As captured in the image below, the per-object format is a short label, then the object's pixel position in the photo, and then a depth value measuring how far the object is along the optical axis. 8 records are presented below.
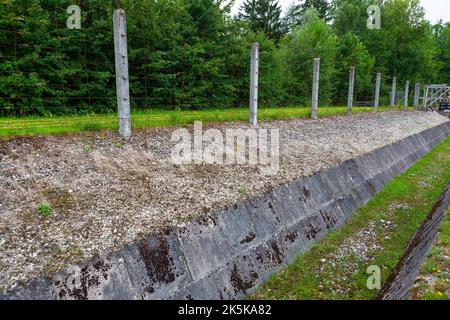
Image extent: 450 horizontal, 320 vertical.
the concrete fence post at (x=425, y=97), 35.81
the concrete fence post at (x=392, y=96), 28.31
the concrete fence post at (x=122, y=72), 6.99
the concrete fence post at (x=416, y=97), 34.88
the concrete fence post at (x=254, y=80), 10.97
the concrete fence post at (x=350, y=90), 18.22
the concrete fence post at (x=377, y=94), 22.39
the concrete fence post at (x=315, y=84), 14.44
